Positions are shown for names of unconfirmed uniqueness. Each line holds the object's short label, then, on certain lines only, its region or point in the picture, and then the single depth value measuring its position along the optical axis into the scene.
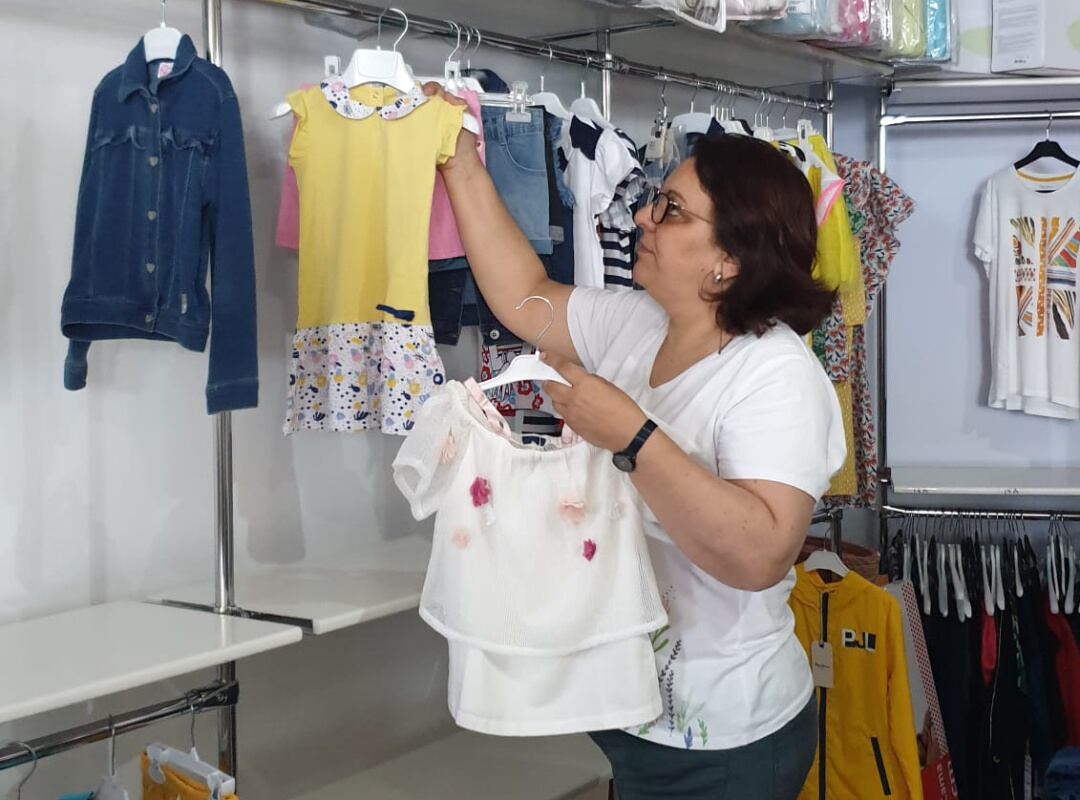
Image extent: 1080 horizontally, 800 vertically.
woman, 1.59
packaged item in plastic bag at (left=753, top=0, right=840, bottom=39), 2.85
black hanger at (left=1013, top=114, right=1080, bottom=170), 3.72
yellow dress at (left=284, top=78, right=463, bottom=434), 2.09
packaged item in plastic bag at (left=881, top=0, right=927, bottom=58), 3.24
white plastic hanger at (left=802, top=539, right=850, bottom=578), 2.85
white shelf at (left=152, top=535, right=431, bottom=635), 2.00
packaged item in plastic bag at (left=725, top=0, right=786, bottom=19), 2.70
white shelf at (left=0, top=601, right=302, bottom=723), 1.59
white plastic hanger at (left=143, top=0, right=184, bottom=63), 1.92
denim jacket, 1.88
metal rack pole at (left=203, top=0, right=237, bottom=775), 2.03
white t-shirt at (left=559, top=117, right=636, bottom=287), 2.45
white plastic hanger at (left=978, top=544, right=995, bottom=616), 3.24
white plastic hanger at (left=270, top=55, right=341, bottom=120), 2.09
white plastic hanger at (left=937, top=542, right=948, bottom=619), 3.29
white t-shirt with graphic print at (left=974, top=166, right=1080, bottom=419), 3.65
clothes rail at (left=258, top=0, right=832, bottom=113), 2.15
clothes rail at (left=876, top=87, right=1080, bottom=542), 3.59
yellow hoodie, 2.73
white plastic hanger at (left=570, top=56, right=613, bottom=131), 2.55
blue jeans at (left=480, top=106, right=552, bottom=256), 2.29
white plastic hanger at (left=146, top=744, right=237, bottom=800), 1.80
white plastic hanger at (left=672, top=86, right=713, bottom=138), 2.83
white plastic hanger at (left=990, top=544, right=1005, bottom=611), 3.24
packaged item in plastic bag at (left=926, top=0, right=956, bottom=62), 3.37
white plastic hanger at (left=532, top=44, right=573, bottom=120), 2.42
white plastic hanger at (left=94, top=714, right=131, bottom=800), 1.83
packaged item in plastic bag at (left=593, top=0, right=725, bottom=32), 2.41
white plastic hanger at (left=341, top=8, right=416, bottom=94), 2.09
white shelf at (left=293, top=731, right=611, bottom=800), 2.50
